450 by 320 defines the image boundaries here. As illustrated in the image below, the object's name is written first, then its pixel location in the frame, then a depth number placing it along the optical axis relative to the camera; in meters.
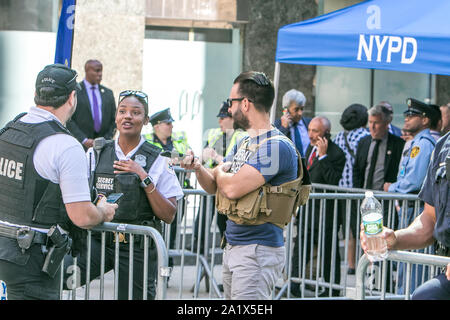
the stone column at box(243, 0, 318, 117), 12.46
